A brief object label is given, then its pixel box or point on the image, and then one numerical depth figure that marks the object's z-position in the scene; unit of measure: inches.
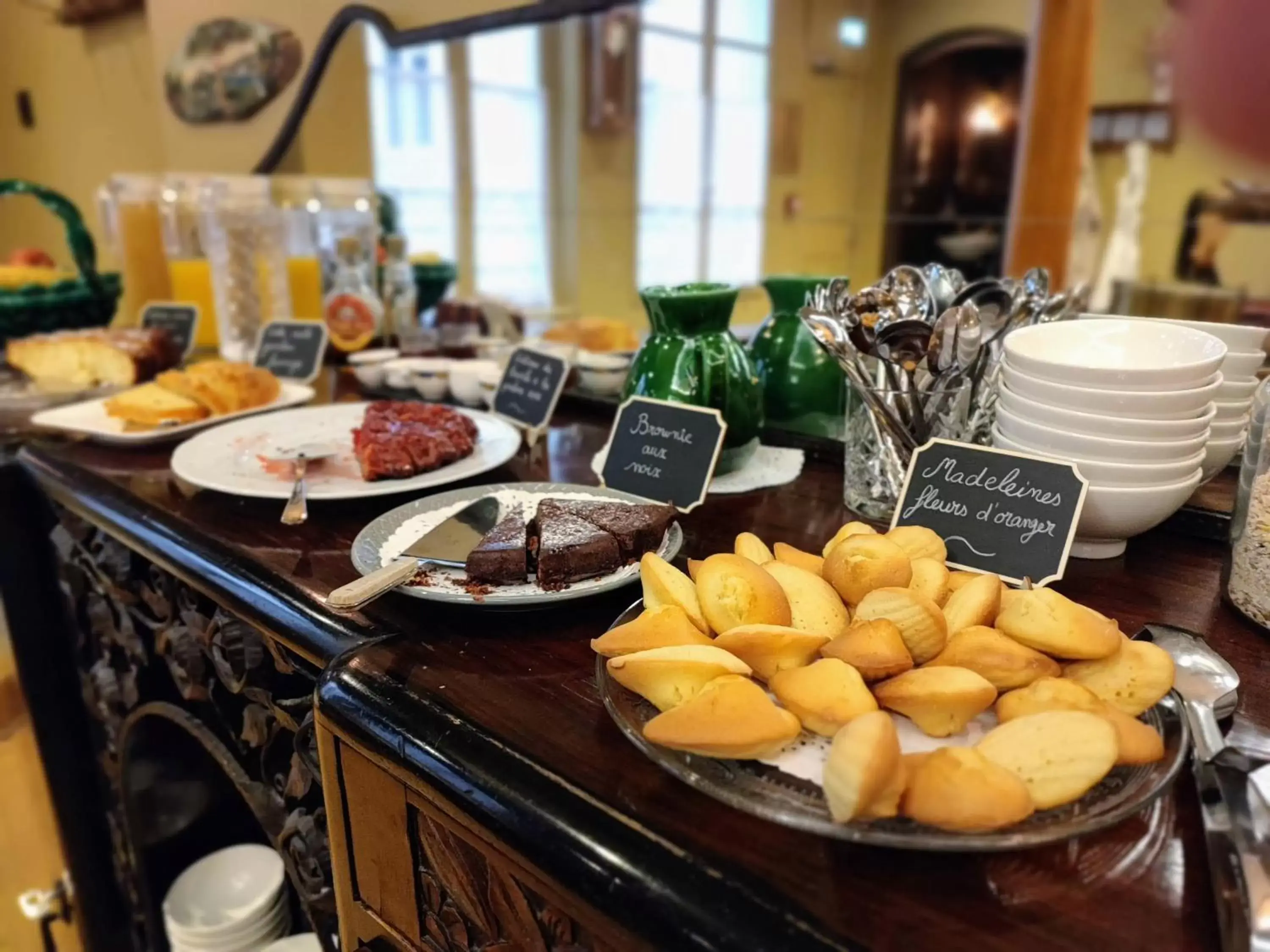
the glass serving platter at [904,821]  14.3
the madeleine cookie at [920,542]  23.0
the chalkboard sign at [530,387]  41.3
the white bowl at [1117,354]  24.5
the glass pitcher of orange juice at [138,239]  70.3
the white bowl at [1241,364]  28.2
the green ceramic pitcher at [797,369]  39.3
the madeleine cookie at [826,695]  16.6
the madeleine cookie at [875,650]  17.6
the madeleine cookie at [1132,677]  17.2
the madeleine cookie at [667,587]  20.5
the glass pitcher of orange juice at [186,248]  68.9
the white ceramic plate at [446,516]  23.3
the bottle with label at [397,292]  68.5
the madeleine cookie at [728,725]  16.0
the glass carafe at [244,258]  64.7
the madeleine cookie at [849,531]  22.9
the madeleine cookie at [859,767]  14.3
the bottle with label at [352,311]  62.7
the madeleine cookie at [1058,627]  17.9
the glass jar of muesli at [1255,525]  22.9
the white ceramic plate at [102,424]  40.8
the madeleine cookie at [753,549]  23.1
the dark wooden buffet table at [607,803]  14.3
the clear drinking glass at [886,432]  29.4
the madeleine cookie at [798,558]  22.8
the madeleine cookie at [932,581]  21.1
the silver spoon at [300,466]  30.9
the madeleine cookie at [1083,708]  15.5
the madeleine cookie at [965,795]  14.3
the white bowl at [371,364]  52.6
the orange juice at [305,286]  67.4
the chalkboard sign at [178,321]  60.9
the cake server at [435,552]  22.3
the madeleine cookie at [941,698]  16.6
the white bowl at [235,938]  43.7
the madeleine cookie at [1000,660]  17.8
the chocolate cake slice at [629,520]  25.0
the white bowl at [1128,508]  25.7
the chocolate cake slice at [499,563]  24.0
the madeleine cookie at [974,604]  19.5
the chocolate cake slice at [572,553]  23.9
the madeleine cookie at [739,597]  19.6
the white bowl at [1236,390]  28.2
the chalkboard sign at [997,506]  24.3
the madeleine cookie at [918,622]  18.5
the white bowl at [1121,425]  25.0
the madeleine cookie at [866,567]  20.9
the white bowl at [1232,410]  28.4
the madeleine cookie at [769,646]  18.3
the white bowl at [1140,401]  24.7
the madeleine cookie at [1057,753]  14.9
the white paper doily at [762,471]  34.8
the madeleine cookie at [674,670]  17.6
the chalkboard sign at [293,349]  54.7
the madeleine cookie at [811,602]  20.0
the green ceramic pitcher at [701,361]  35.2
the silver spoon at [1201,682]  17.7
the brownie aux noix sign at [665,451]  30.4
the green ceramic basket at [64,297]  60.7
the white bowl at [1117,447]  25.2
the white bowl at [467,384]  48.1
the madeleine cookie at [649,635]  18.9
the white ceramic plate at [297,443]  33.1
